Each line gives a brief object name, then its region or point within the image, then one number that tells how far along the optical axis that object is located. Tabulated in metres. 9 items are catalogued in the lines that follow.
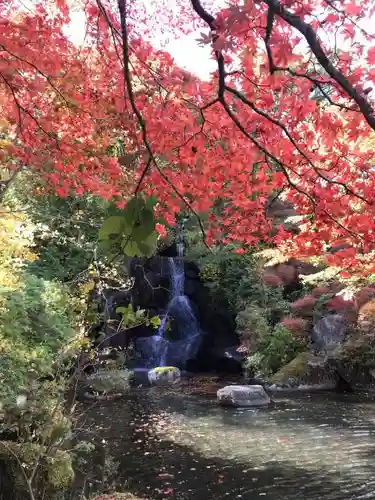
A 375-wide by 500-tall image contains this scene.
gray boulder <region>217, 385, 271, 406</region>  11.83
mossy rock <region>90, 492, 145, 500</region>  5.68
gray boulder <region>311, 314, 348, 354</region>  14.47
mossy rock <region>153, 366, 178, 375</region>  15.60
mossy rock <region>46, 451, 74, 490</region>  6.14
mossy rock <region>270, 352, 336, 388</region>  13.90
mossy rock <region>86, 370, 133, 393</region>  13.08
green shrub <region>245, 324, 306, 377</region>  15.22
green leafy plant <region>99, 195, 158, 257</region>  1.38
